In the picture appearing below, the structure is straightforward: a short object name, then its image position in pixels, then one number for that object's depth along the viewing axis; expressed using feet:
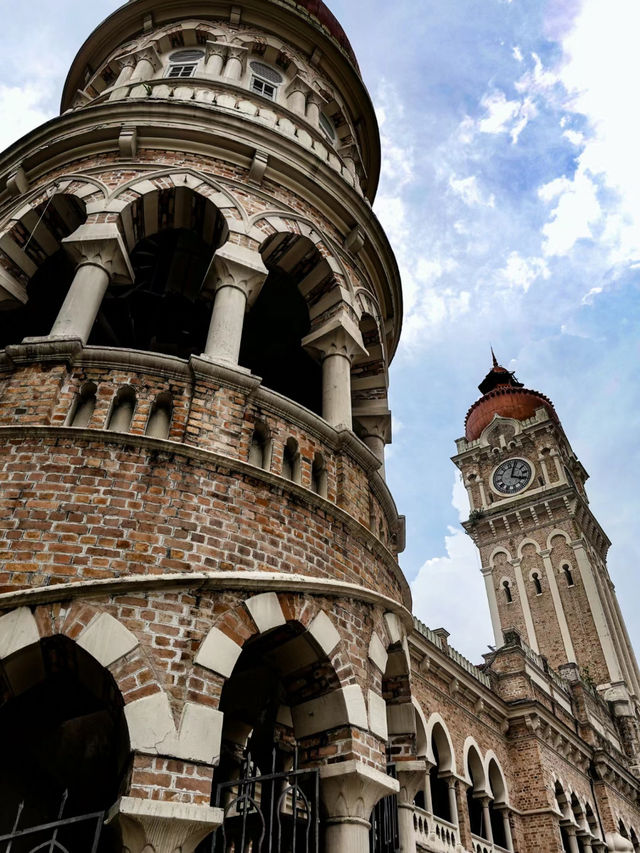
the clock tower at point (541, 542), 123.24
